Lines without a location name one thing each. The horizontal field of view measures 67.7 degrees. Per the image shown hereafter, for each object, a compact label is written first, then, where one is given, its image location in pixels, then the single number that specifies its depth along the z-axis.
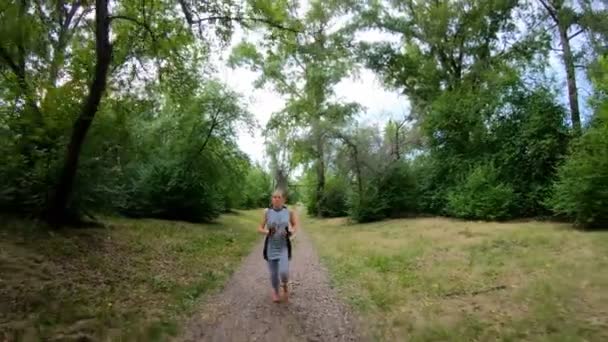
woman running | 7.11
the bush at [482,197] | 18.41
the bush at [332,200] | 34.26
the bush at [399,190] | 25.38
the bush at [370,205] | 25.47
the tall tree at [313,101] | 28.41
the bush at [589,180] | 13.00
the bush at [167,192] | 22.41
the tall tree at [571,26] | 18.05
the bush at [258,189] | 53.28
